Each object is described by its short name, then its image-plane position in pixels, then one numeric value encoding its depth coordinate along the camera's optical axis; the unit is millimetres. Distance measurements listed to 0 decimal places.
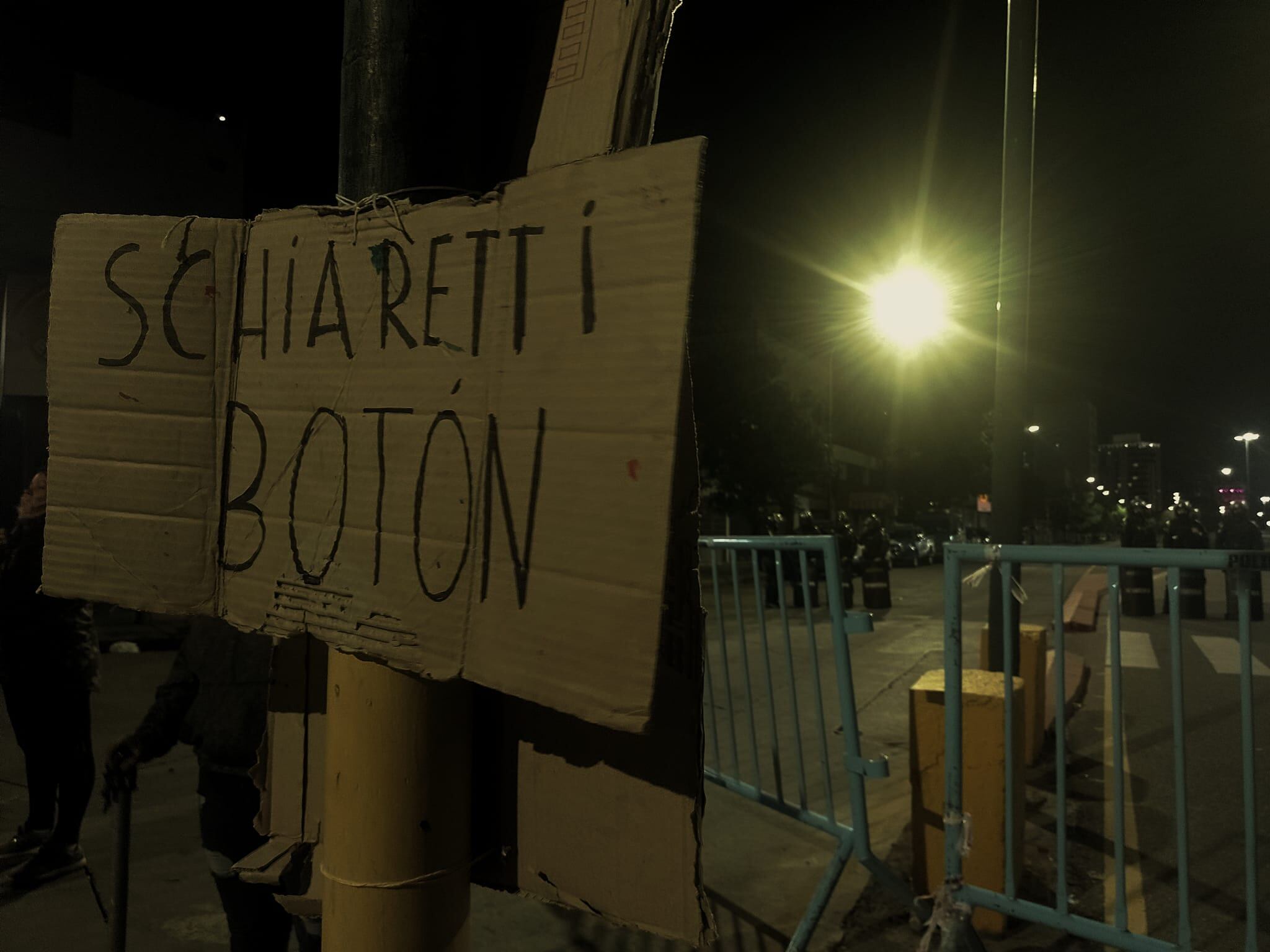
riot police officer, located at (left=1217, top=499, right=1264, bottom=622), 15383
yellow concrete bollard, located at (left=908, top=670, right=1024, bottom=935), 3666
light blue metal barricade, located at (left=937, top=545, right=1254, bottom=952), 2316
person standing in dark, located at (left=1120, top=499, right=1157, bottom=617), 15320
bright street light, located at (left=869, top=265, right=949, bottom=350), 13492
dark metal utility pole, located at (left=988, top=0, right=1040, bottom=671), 5910
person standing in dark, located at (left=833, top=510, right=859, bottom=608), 18312
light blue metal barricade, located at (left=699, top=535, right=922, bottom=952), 3244
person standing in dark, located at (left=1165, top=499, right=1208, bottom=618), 14012
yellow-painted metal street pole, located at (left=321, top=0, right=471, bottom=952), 1416
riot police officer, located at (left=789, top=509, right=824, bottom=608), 15549
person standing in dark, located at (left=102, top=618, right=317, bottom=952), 2943
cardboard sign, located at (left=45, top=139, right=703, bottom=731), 1141
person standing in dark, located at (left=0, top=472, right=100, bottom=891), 4531
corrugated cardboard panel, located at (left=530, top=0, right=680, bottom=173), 1271
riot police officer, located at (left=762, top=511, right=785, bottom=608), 17500
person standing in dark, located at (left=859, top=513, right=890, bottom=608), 17266
